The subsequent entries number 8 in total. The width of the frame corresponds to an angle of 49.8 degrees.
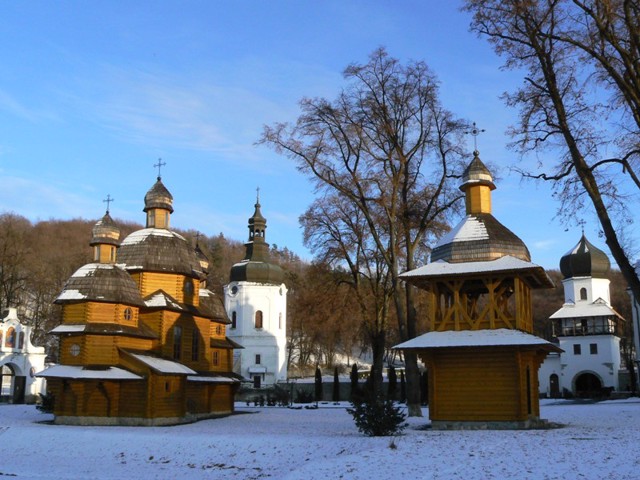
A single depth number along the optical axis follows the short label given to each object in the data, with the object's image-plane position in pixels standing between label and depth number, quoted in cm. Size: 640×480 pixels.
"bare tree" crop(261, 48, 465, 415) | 2509
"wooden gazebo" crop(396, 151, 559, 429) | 1969
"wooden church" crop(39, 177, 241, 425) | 2648
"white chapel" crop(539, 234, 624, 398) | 5066
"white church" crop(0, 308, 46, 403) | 4225
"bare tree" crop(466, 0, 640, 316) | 1652
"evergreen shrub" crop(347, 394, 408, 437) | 1805
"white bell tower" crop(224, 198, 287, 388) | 5581
